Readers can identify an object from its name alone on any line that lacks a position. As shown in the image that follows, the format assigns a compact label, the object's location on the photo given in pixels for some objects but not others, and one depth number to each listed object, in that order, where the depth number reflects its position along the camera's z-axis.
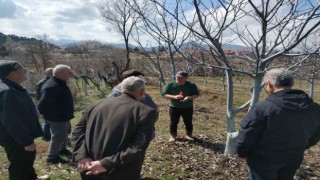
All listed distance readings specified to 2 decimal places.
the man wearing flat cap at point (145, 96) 2.99
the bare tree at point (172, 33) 6.51
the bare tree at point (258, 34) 2.93
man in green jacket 4.74
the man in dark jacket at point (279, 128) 2.12
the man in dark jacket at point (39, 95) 5.12
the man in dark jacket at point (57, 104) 3.86
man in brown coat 1.99
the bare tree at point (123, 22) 18.99
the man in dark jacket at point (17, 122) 2.66
